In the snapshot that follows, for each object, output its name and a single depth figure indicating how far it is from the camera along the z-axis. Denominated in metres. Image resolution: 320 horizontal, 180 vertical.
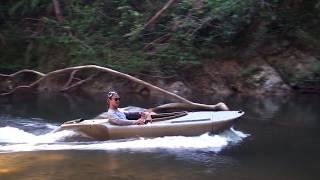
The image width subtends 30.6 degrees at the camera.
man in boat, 11.87
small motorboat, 11.96
